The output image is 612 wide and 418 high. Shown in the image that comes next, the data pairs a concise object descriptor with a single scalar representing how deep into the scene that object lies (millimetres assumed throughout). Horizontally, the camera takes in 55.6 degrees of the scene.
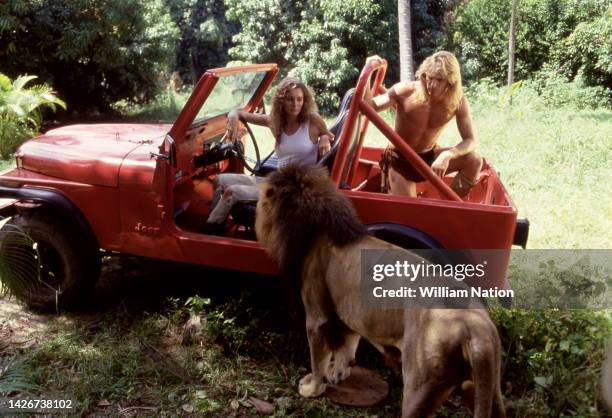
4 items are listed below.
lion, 2283
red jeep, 3250
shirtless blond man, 3459
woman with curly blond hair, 3707
